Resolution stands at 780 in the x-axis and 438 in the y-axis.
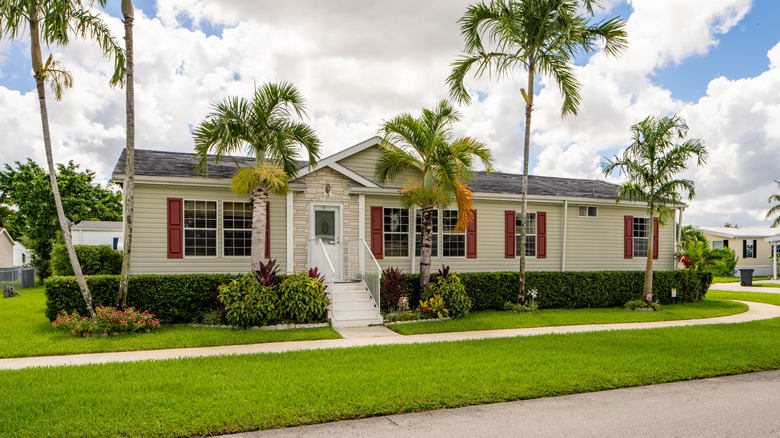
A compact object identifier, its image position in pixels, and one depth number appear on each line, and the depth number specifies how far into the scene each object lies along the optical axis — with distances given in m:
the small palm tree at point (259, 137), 11.05
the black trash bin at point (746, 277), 24.11
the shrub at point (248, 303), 10.38
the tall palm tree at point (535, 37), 12.66
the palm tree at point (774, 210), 36.06
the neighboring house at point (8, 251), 34.94
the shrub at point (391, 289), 12.17
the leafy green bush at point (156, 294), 10.39
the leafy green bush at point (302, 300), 10.67
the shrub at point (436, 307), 11.98
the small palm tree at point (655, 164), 14.16
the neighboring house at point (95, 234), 27.86
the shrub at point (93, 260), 12.31
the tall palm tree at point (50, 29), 9.80
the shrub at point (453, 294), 12.19
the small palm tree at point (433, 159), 12.40
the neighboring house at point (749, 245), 33.25
